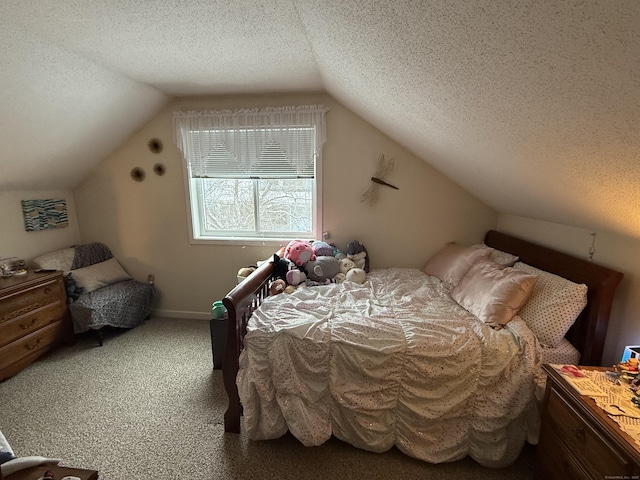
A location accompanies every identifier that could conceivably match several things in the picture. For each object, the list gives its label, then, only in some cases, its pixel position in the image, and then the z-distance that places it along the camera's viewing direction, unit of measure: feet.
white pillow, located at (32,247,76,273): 8.76
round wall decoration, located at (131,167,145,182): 9.91
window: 9.02
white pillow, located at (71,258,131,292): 9.01
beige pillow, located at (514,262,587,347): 4.96
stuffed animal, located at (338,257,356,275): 8.47
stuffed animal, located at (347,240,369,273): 8.86
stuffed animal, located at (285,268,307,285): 7.62
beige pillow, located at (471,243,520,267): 6.95
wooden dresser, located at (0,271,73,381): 7.08
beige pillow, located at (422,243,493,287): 7.41
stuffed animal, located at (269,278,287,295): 7.20
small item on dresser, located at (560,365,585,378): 4.22
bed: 4.92
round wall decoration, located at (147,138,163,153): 9.63
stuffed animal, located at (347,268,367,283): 8.00
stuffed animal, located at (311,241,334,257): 8.69
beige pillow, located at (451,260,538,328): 5.43
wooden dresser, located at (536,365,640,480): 3.14
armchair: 8.54
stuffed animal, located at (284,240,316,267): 8.20
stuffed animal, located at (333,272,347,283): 8.14
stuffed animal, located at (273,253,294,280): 7.72
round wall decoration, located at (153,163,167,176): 9.78
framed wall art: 8.91
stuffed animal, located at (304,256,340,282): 8.08
